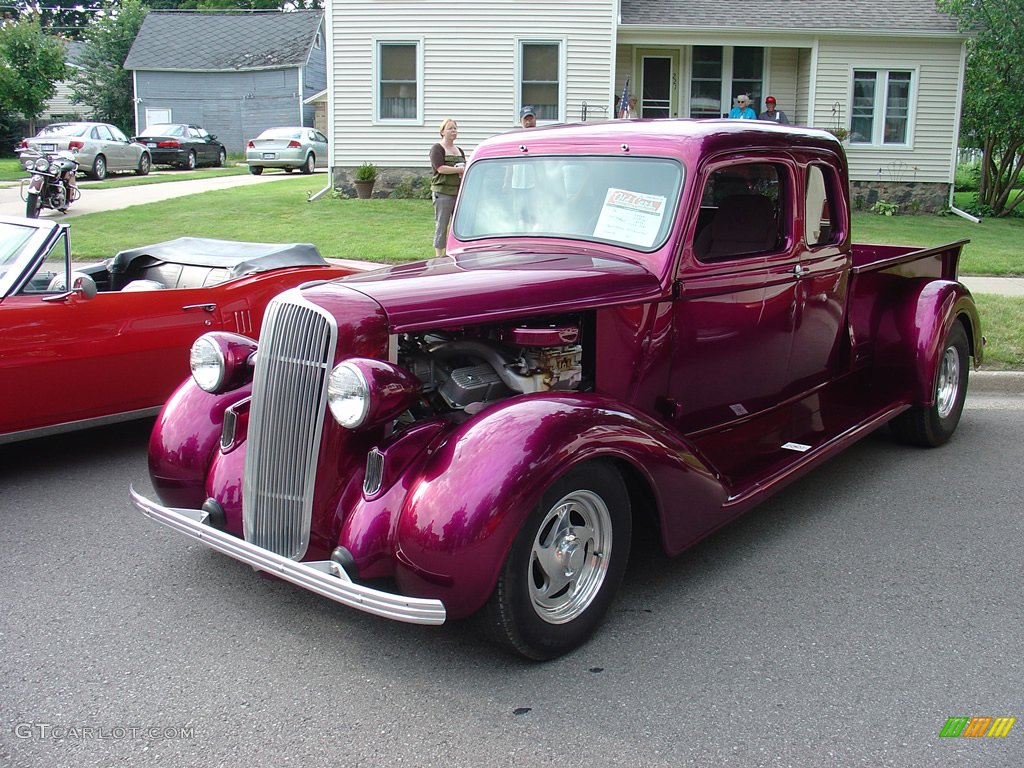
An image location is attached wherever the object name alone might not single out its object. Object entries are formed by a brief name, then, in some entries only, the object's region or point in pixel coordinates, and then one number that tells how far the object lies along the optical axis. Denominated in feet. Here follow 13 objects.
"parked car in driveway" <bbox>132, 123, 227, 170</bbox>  93.04
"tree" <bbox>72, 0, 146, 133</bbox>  130.72
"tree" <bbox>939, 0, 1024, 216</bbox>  57.11
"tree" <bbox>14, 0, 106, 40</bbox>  184.24
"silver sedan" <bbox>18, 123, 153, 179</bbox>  75.97
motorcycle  47.91
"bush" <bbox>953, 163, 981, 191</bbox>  87.68
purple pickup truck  10.05
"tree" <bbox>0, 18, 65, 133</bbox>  103.04
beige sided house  59.11
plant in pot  59.77
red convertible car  16.58
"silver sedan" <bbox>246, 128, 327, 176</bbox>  86.94
